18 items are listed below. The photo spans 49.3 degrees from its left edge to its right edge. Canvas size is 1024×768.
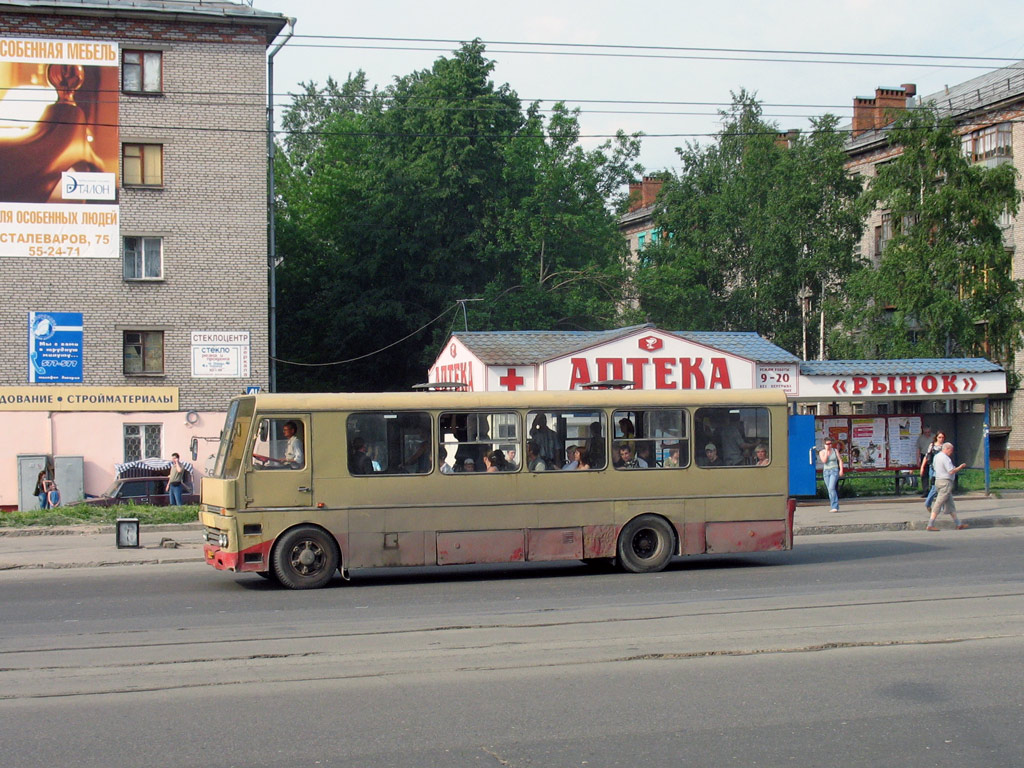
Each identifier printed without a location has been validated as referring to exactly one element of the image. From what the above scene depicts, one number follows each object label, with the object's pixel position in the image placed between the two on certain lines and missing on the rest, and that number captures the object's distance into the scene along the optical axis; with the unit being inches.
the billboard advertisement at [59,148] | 1240.2
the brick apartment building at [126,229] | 1245.1
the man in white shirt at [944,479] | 784.3
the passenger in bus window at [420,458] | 539.8
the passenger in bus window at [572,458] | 562.6
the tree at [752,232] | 1803.6
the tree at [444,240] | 1846.7
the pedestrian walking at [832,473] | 929.5
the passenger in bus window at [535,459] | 555.8
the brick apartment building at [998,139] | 1756.9
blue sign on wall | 1267.2
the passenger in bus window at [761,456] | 587.2
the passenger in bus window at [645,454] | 574.2
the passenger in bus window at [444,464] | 543.2
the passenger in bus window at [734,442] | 584.4
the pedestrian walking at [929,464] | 824.3
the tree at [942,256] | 1401.3
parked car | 1059.3
